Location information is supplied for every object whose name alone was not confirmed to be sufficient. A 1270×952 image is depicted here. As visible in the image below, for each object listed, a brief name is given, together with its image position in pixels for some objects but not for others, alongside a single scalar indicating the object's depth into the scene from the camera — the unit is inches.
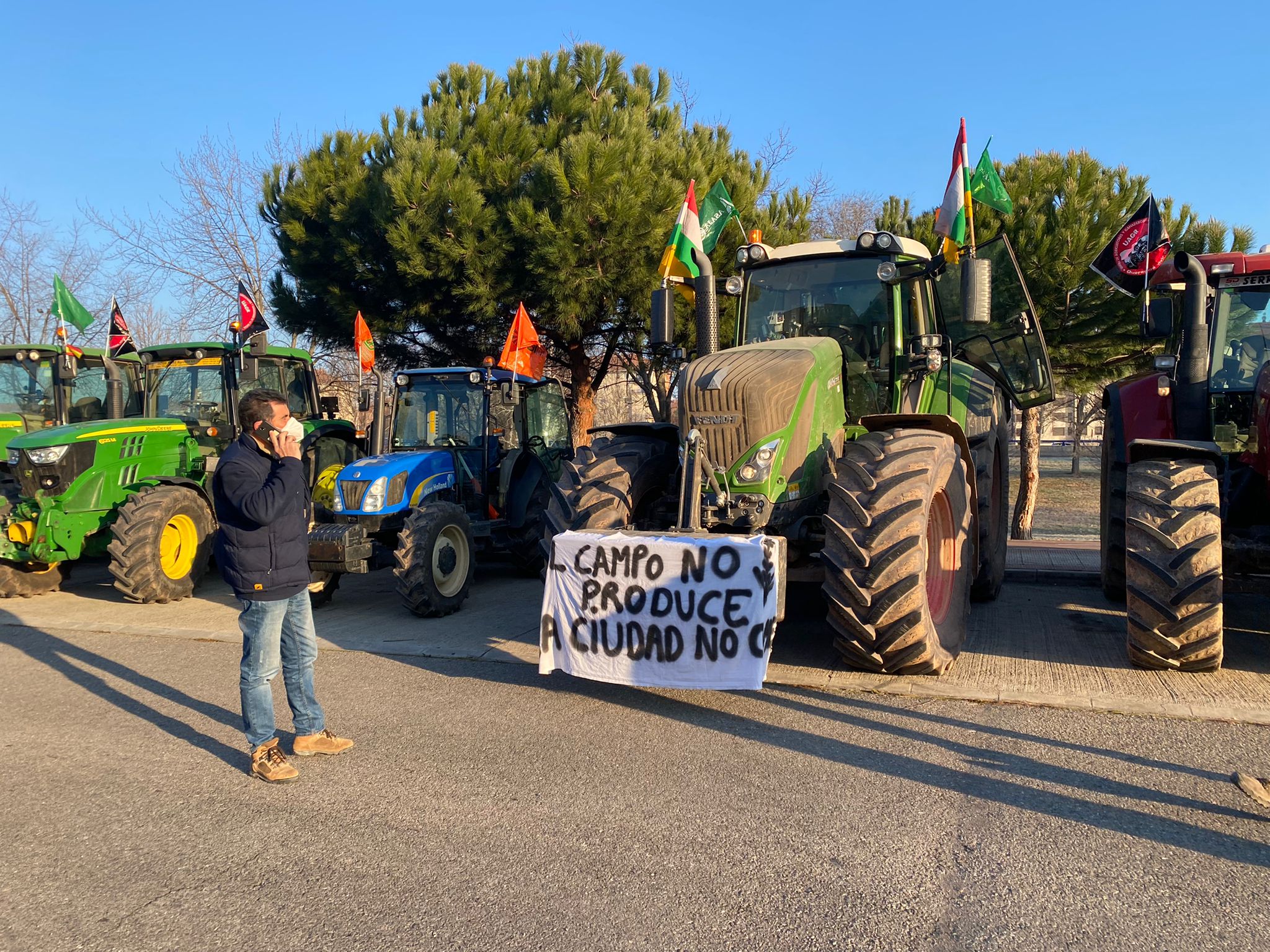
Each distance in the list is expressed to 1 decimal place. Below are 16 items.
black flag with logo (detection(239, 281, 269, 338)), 382.9
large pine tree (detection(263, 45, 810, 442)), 518.9
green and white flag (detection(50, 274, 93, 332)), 451.8
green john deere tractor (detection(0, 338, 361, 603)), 338.6
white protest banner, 188.4
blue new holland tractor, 301.4
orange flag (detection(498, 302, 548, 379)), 394.6
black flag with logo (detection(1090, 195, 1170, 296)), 270.1
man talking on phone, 165.8
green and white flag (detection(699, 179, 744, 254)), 354.0
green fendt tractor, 196.2
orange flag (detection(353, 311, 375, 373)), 435.8
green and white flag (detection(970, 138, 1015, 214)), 329.1
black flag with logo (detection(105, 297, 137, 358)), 431.5
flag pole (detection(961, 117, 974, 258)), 291.0
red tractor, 200.5
